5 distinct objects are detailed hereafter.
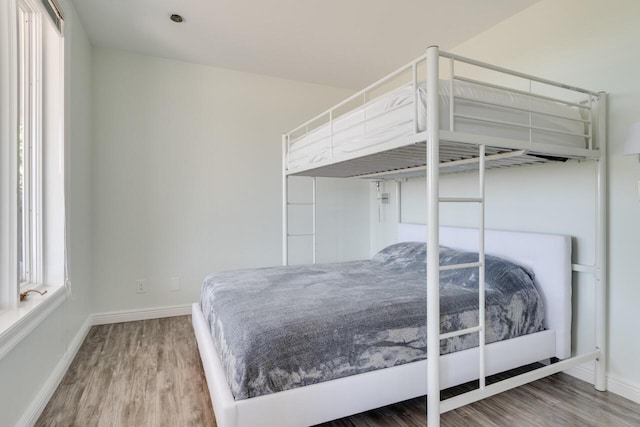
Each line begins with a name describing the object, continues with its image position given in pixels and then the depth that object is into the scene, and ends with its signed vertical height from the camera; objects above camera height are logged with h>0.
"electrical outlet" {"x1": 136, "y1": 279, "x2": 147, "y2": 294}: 3.24 -0.74
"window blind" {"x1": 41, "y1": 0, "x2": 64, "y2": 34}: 1.94 +1.23
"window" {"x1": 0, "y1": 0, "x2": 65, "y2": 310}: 1.57 +0.36
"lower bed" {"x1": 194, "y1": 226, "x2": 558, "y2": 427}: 1.41 -0.66
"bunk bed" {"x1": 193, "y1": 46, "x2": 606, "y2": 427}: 1.45 +0.02
